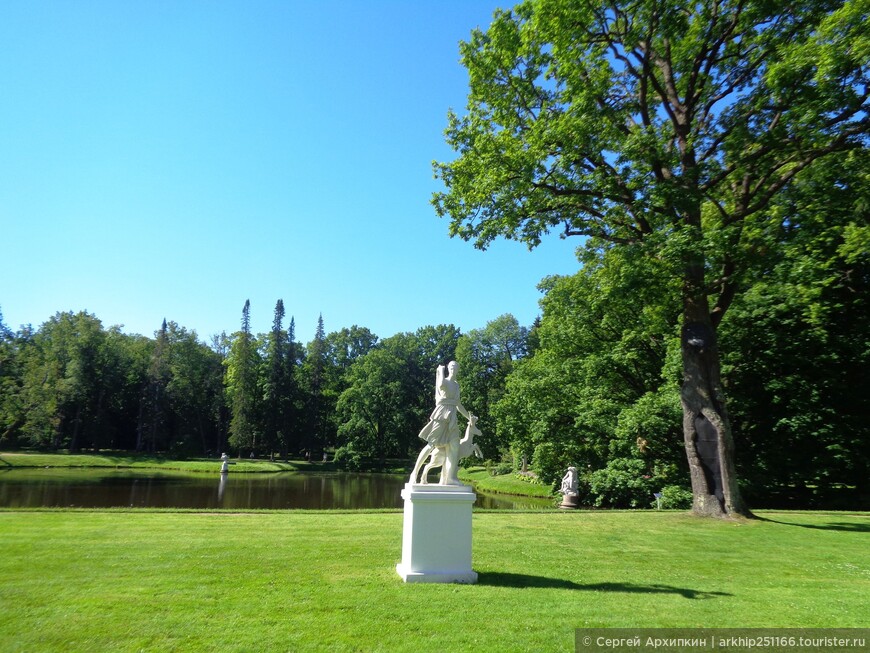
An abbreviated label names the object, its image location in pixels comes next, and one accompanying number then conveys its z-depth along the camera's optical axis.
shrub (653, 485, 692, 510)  20.00
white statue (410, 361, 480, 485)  8.29
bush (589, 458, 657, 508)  22.09
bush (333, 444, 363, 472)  57.20
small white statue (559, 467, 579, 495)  22.09
